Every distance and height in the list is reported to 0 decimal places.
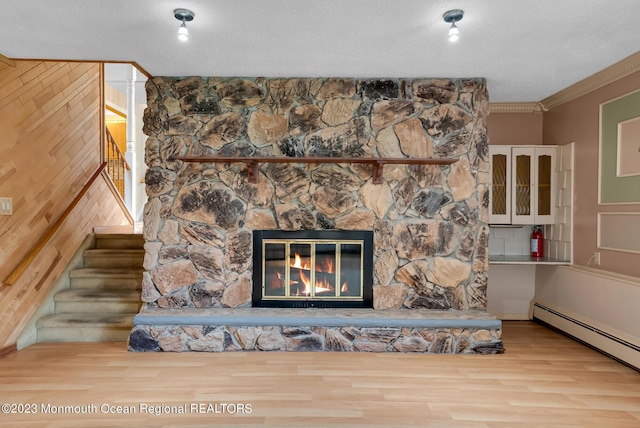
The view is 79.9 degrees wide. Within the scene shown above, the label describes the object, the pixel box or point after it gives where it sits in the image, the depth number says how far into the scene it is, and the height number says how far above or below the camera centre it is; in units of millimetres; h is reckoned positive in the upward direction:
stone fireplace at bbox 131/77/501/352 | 3299 +231
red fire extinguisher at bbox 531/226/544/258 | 4012 -317
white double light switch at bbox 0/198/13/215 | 3095 +35
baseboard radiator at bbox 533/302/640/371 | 2898 -1043
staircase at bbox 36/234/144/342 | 3322 -834
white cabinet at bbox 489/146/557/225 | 3910 +306
